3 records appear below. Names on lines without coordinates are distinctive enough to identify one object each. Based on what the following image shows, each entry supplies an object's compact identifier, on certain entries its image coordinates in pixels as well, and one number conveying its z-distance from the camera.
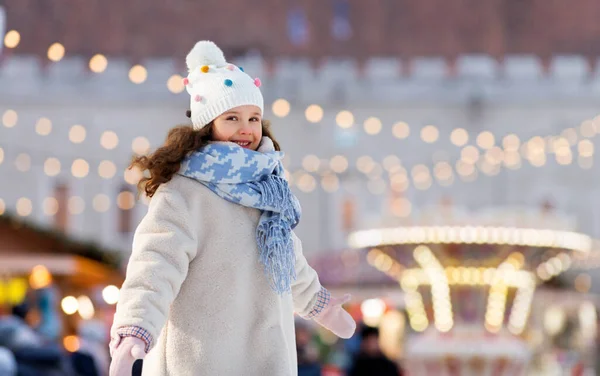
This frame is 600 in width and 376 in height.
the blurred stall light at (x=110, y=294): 22.13
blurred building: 39.94
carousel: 20.25
